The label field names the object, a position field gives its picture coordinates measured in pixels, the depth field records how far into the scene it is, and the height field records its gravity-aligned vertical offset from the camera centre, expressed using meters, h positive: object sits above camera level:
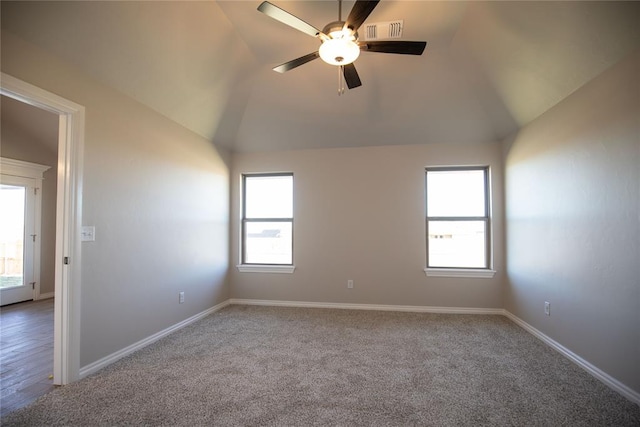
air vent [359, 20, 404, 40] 2.29 +1.60
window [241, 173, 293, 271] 4.45 +0.04
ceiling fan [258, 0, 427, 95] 1.76 +1.27
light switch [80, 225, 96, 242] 2.26 -0.09
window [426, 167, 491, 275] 4.03 +0.04
